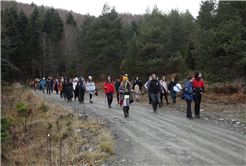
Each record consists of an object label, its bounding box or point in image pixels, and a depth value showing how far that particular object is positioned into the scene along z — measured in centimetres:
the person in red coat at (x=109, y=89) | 1202
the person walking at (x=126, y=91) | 901
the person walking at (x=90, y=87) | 1392
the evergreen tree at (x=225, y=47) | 1272
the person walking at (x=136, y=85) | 1447
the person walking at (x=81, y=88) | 1426
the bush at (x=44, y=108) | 1159
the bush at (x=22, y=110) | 1005
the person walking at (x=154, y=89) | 1022
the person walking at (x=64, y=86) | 1573
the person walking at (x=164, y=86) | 1301
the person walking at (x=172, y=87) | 1304
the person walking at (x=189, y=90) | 843
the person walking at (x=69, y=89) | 1492
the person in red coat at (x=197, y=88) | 849
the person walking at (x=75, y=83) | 1451
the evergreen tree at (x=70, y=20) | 6681
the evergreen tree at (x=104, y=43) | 3055
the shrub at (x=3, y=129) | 573
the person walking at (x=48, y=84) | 2169
